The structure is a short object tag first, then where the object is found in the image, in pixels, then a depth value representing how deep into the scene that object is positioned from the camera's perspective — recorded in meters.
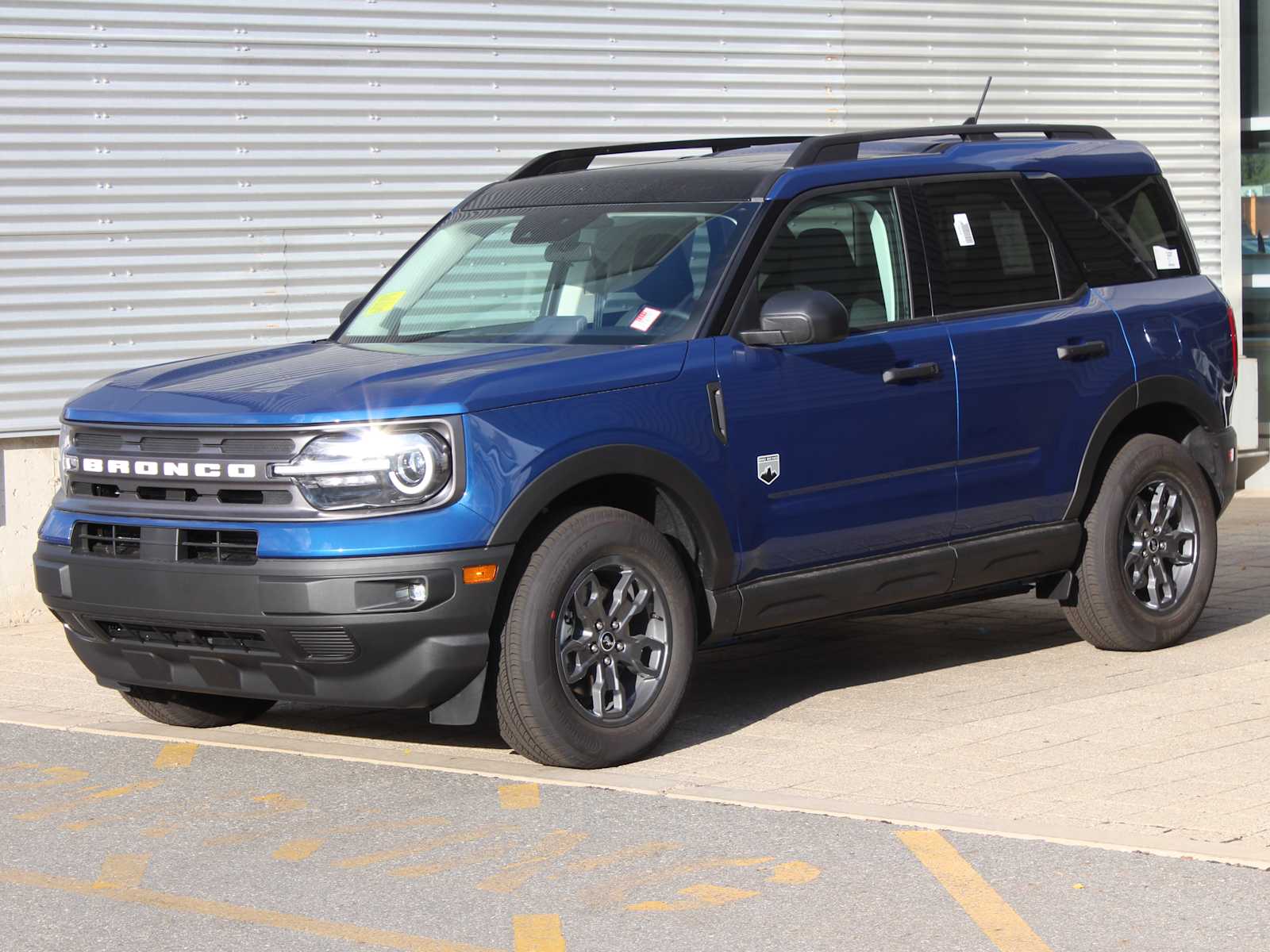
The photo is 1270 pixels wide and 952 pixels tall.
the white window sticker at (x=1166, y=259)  8.46
